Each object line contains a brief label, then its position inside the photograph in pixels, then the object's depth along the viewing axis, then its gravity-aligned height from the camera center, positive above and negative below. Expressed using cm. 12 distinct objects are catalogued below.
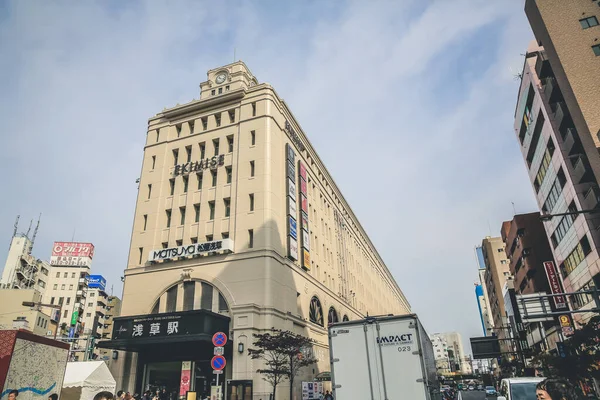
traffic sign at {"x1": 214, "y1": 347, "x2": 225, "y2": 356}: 1477 +124
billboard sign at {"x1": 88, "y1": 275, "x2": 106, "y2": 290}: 9472 +2473
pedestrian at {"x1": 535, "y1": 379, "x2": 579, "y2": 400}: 436 -20
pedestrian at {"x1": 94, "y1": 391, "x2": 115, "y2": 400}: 581 -5
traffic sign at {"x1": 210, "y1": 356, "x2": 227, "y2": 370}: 1454 +84
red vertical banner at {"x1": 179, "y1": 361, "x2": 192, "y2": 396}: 2675 +47
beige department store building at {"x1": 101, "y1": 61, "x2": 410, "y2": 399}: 2872 +1133
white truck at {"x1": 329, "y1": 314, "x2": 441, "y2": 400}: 1179 +55
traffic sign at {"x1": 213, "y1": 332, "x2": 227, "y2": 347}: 1502 +168
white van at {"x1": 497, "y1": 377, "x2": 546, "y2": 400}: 1203 -44
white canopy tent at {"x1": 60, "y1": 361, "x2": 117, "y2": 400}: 1688 +52
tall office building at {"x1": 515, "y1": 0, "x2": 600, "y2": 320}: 3189 +2055
